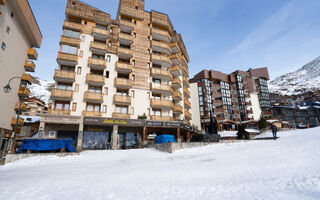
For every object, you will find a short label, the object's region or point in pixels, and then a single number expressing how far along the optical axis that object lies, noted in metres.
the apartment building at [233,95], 64.31
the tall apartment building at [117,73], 27.55
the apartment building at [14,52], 25.55
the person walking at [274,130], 19.38
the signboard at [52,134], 26.18
